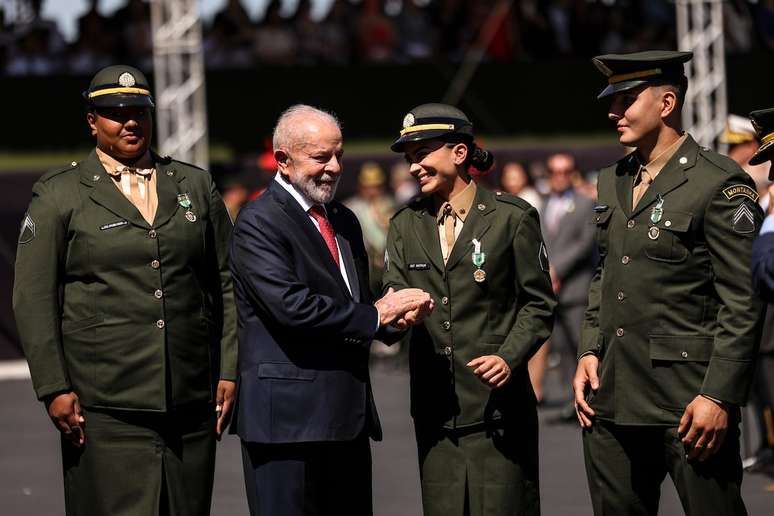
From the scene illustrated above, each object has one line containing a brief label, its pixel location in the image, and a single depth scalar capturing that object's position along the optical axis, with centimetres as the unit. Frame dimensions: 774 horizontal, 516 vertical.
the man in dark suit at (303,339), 1079
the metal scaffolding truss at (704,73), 3192
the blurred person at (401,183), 3237
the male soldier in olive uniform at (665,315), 1040
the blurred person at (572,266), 2380
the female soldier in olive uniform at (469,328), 1155
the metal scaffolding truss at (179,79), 3078
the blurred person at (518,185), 2766
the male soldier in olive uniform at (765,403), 1842
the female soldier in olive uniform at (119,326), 1148
